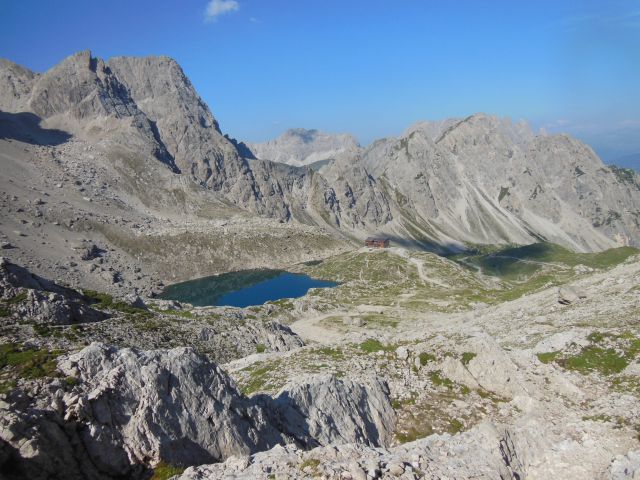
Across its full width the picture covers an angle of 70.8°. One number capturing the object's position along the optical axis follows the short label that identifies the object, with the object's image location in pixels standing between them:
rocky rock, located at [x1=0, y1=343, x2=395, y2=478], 17.55
